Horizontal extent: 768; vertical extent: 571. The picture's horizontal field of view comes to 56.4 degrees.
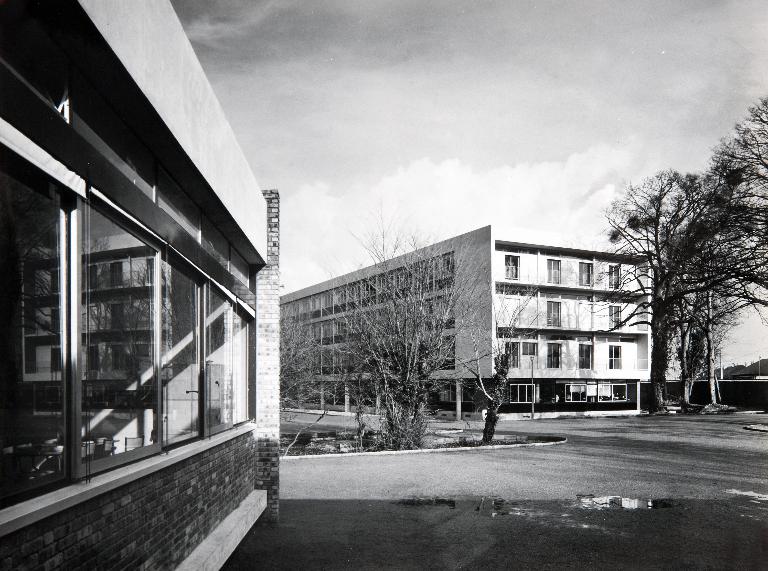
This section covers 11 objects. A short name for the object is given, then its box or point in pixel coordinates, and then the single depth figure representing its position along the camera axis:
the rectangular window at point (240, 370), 9.33
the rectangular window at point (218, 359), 7.63
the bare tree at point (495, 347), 21.52
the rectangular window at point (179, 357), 5.92
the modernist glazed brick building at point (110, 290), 3.32
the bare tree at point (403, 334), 19.86
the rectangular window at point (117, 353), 4.17
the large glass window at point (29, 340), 3.25
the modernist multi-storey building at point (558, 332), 42.84
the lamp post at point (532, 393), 42.53
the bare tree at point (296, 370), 26.52
